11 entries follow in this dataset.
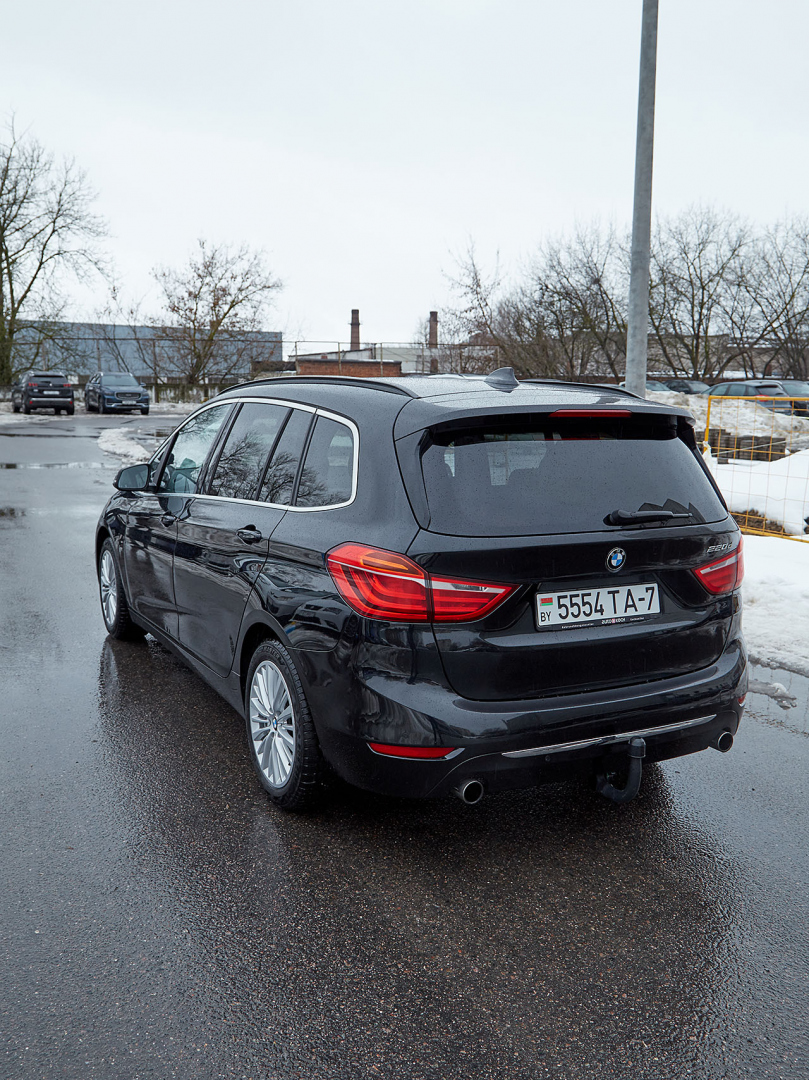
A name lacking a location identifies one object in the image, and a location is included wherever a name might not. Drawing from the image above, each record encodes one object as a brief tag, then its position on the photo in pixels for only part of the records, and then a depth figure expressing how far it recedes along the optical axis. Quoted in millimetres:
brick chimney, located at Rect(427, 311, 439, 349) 32209
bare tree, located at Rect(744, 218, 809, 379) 40281
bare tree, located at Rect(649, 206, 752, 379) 39250
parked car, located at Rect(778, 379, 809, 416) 31391
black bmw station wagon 3053
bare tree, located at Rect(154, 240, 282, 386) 42219
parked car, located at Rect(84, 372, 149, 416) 37594
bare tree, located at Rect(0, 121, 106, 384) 40281
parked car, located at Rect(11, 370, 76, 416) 37438
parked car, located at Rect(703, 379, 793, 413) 30172
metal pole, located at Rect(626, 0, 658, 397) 9062
